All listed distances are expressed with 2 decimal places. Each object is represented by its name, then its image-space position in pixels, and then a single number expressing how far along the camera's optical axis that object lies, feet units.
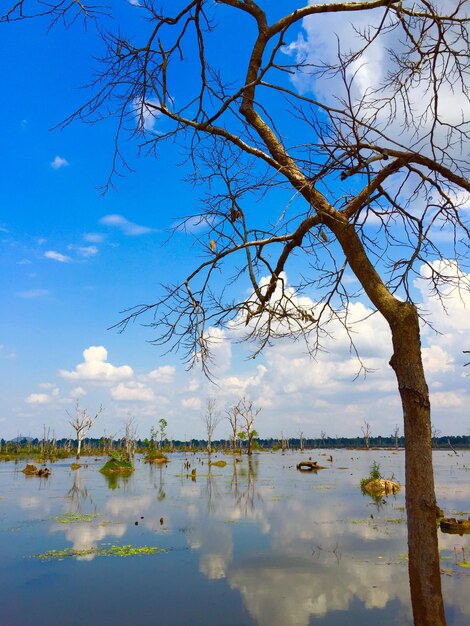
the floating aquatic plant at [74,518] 41.04
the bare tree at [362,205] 10.16
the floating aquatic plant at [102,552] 29.81
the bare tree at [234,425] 160.71
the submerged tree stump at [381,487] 59.54
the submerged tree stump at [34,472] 86.33
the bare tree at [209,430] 167.43
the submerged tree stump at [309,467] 103.55
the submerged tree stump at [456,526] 35.32
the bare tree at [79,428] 152.97
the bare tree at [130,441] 179.48
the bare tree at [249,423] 158.20
